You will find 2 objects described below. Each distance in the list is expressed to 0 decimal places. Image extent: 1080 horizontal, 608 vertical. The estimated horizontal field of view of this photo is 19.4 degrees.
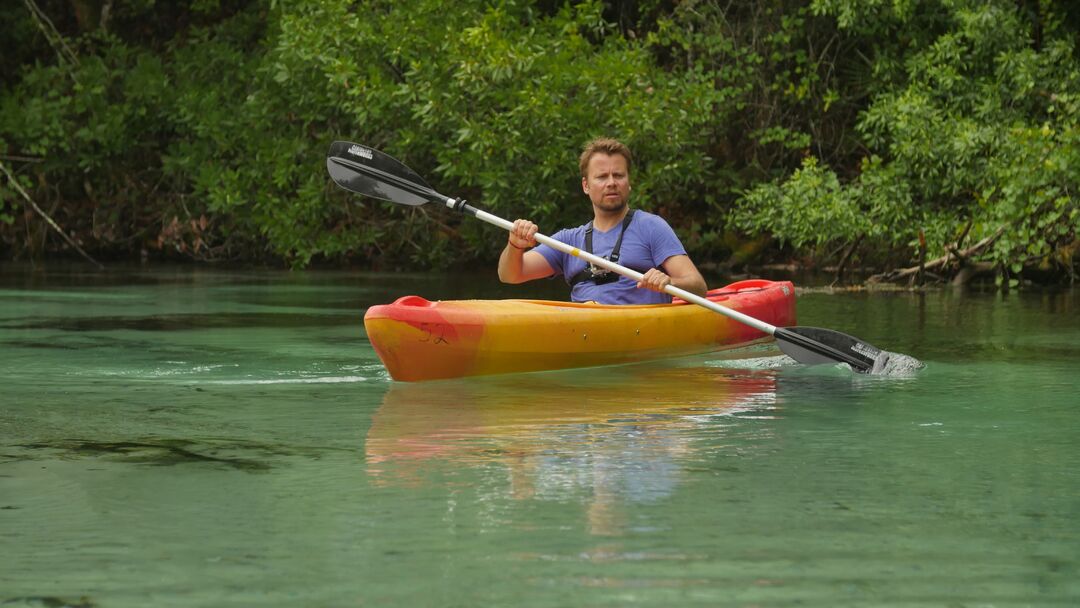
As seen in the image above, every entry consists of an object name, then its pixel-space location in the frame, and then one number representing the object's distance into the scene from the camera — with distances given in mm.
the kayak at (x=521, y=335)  12308
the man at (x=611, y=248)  13333
